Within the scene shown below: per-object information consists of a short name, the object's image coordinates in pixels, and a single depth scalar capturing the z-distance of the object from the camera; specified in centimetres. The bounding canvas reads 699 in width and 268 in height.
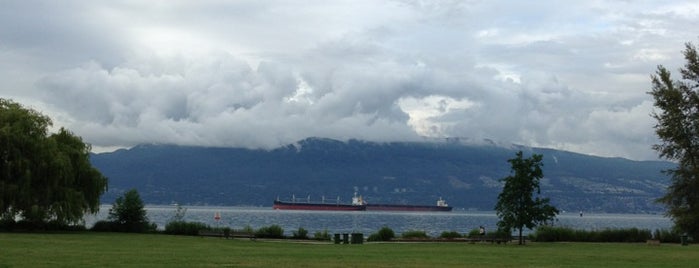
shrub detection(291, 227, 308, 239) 6166
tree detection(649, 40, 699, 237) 3394
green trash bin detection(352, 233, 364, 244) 5606
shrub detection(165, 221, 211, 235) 6322
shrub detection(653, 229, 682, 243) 6241
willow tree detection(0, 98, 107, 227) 5803
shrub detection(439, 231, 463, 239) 6411
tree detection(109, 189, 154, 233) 6344
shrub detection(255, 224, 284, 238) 6169
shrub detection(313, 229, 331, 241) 6129
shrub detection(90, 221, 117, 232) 6352
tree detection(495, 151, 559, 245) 6028
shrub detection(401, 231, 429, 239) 6256
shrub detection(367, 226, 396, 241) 6122
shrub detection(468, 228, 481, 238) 6373
